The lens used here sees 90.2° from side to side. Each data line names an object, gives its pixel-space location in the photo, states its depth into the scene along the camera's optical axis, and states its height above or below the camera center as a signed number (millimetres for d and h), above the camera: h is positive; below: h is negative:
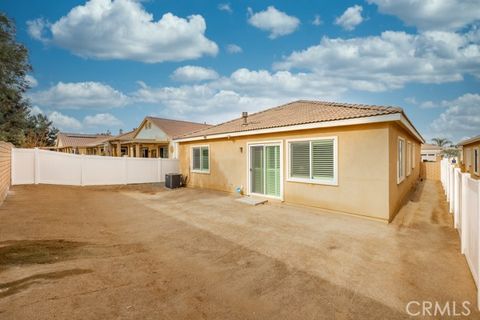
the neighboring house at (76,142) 34481 +3133
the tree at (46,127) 46144 +7141
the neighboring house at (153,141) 21156 +1974
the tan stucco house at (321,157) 6797 +111
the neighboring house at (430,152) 40531 +1265
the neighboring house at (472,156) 18008 +266
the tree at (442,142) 50906 +3724
